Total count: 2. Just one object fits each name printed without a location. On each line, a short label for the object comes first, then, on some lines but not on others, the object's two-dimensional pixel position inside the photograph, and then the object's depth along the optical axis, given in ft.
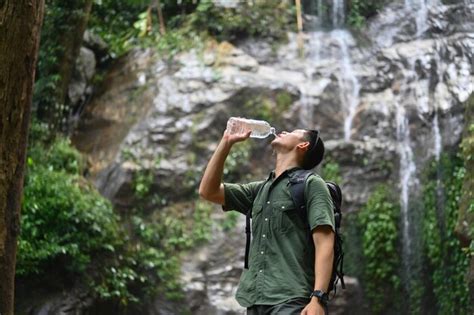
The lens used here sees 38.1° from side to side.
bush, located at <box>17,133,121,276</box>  24.17
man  10.69
